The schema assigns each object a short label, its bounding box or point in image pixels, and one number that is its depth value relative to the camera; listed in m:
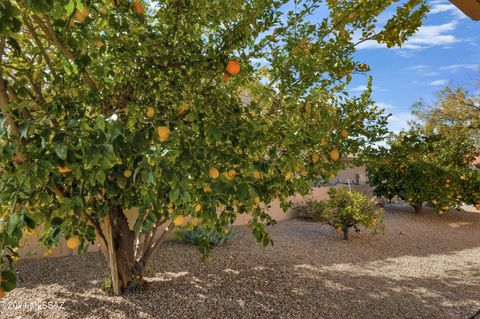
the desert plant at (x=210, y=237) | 6.20
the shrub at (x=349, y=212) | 7.30
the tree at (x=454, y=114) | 13.83
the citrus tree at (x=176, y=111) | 1.80
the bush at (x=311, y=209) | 9.75
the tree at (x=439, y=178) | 10.12
